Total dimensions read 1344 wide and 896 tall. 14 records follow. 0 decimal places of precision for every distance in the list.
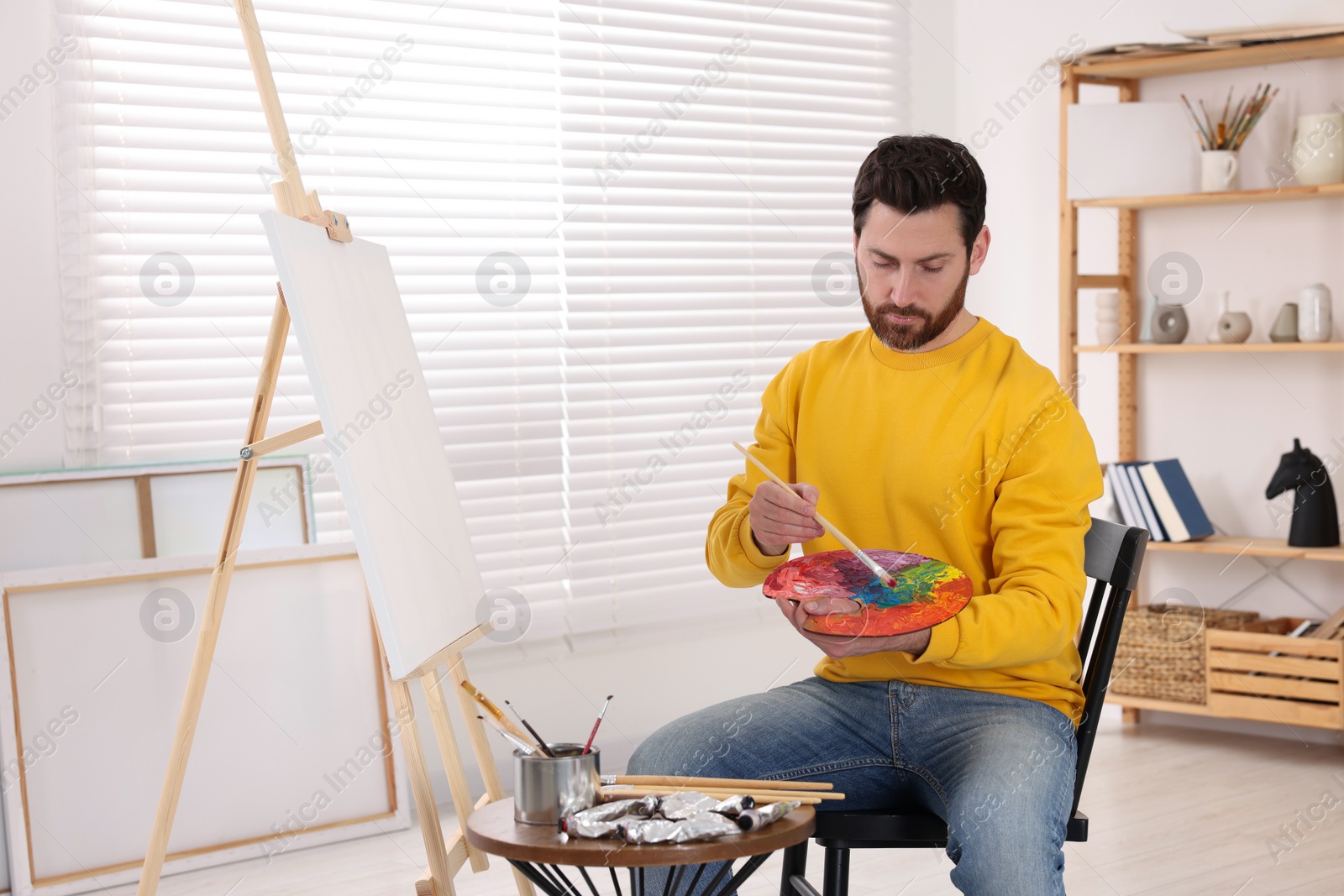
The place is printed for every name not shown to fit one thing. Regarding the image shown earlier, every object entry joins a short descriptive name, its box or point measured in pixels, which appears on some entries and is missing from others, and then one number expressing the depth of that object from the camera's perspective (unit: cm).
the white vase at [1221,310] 339
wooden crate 312
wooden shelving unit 321
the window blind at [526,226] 274
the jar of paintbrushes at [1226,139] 330
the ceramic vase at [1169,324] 344
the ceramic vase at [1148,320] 348
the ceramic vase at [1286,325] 325
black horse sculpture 319
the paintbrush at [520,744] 139
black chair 152
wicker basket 336
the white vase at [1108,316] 350
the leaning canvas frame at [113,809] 246
